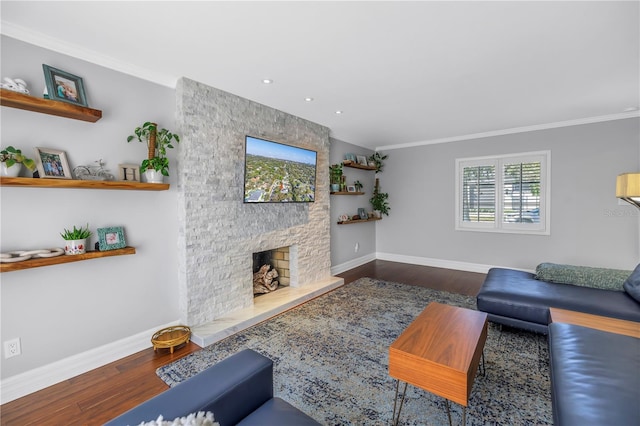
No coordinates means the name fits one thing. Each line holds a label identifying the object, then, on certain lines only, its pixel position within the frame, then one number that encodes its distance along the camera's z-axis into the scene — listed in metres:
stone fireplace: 2.71
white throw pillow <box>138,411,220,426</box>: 0.74
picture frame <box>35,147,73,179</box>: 1.96
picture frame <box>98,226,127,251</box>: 2.24
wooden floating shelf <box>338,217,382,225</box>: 5.07
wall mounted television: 3.20
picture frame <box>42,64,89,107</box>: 1.98
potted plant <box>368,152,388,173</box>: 5.89
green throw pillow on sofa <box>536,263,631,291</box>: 2.66
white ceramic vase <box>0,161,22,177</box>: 1.79
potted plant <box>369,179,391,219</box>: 5.89
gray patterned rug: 1.75
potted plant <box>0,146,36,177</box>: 1.79
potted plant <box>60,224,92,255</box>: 2.05
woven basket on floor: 2.43
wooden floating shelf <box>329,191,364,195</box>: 4.77
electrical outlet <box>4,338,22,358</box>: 1.89
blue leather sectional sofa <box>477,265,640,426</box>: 1.15
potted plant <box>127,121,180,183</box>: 2.43
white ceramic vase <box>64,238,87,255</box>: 2.05
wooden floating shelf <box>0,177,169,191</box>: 1.79
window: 4.46
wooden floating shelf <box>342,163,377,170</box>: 5.12
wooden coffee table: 1.42
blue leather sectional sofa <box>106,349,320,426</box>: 1.01
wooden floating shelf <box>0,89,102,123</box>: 1.75
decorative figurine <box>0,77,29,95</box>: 1.79
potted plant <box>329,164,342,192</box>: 4.74
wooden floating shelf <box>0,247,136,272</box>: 1.77
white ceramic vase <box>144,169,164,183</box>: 2.46
